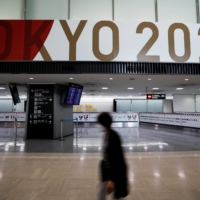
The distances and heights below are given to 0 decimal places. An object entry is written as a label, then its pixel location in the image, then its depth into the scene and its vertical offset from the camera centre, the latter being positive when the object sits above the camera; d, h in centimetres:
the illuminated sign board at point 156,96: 1473 +139
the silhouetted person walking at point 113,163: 191 -59
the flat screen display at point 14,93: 1015 +111
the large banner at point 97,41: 706 +300
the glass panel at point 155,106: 2728 +93
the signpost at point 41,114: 991 -13
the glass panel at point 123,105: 2645 +99
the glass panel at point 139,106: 2731 +93
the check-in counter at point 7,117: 1789 -56
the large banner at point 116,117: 1817 -57
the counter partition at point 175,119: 1219 -62
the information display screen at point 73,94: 1034 +114
